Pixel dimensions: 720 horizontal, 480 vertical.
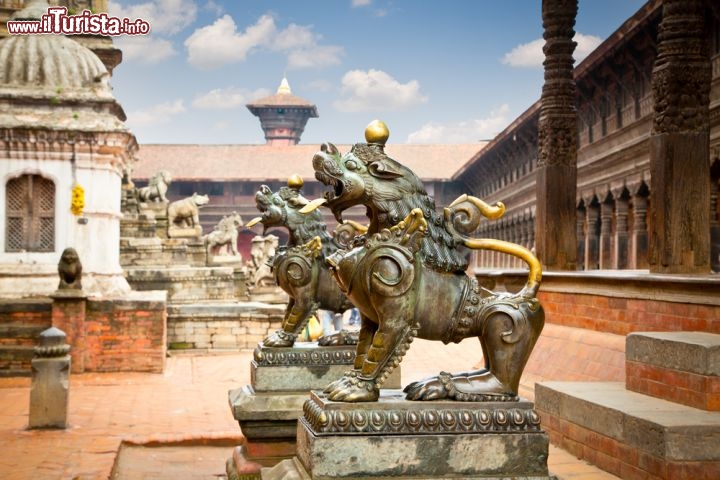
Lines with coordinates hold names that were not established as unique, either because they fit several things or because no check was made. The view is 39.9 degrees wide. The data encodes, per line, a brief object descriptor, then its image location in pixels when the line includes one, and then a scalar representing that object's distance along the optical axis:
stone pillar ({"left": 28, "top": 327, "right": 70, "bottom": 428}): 9.17
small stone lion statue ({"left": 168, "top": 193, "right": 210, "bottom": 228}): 27.14
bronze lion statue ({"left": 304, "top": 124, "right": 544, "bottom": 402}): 3.52
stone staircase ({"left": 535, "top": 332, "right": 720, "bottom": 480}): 4.71
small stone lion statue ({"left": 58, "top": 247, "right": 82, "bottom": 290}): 13.20
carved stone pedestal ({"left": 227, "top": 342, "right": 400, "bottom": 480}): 5.81
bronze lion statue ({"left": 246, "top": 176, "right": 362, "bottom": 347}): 5.95
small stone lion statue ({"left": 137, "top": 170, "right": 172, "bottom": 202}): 27.89
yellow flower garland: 14.93
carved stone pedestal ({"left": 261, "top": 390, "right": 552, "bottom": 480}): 3.41
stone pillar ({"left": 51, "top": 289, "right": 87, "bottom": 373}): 13.08
